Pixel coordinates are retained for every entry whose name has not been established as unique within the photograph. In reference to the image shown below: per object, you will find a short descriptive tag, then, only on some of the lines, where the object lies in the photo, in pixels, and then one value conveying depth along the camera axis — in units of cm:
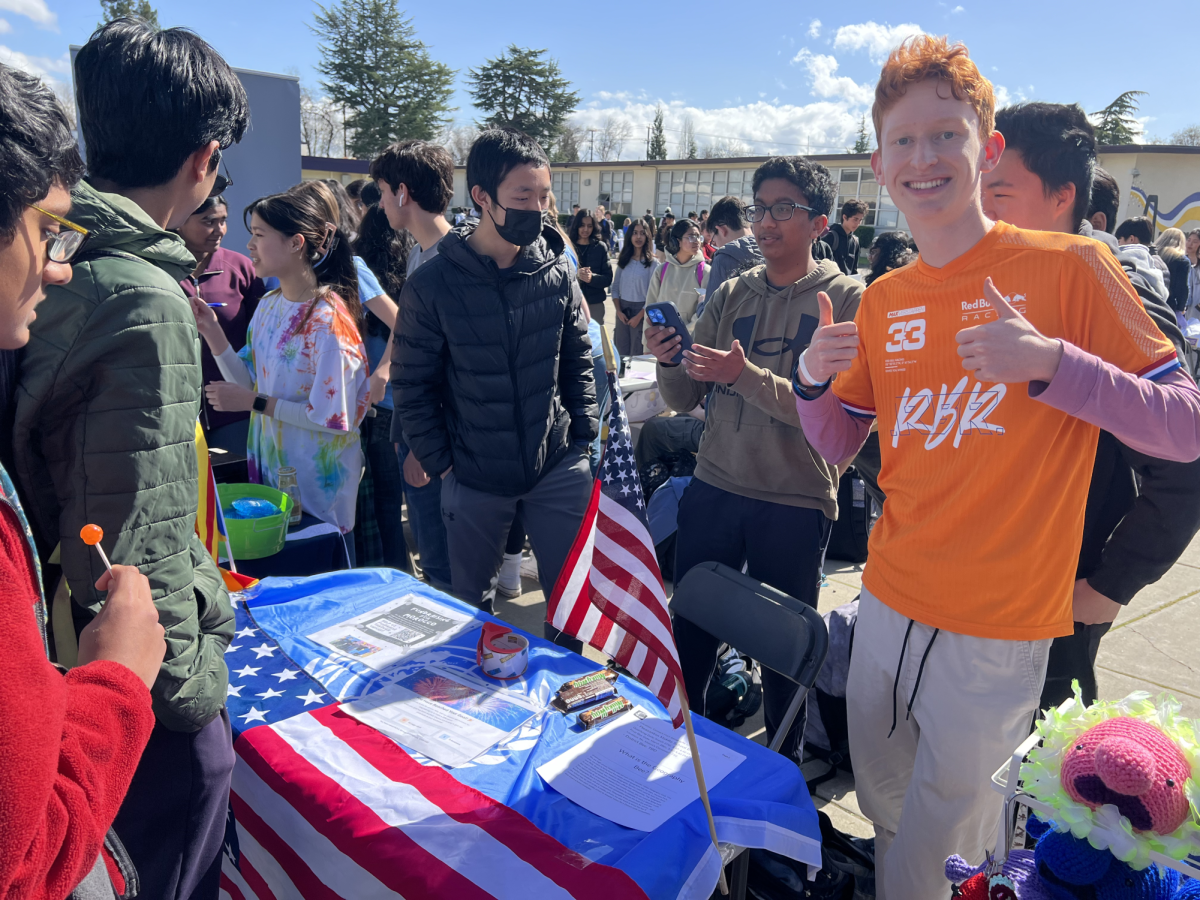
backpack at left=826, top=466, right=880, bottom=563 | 486
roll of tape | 197
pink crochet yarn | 104
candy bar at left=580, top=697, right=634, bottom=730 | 182
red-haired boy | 149
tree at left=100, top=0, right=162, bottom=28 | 4215
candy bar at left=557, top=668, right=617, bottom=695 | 193
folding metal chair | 201
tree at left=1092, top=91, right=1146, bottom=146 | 4112
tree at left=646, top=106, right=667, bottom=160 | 7300
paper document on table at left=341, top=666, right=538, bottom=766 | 172
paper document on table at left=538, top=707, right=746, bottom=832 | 155
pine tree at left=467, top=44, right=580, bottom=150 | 5906
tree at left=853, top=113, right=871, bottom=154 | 6175
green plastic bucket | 290
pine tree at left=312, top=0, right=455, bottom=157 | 5353
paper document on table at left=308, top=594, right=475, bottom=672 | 210
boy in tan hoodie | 260
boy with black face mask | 273
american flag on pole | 158
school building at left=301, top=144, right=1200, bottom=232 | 2231
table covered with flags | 141
